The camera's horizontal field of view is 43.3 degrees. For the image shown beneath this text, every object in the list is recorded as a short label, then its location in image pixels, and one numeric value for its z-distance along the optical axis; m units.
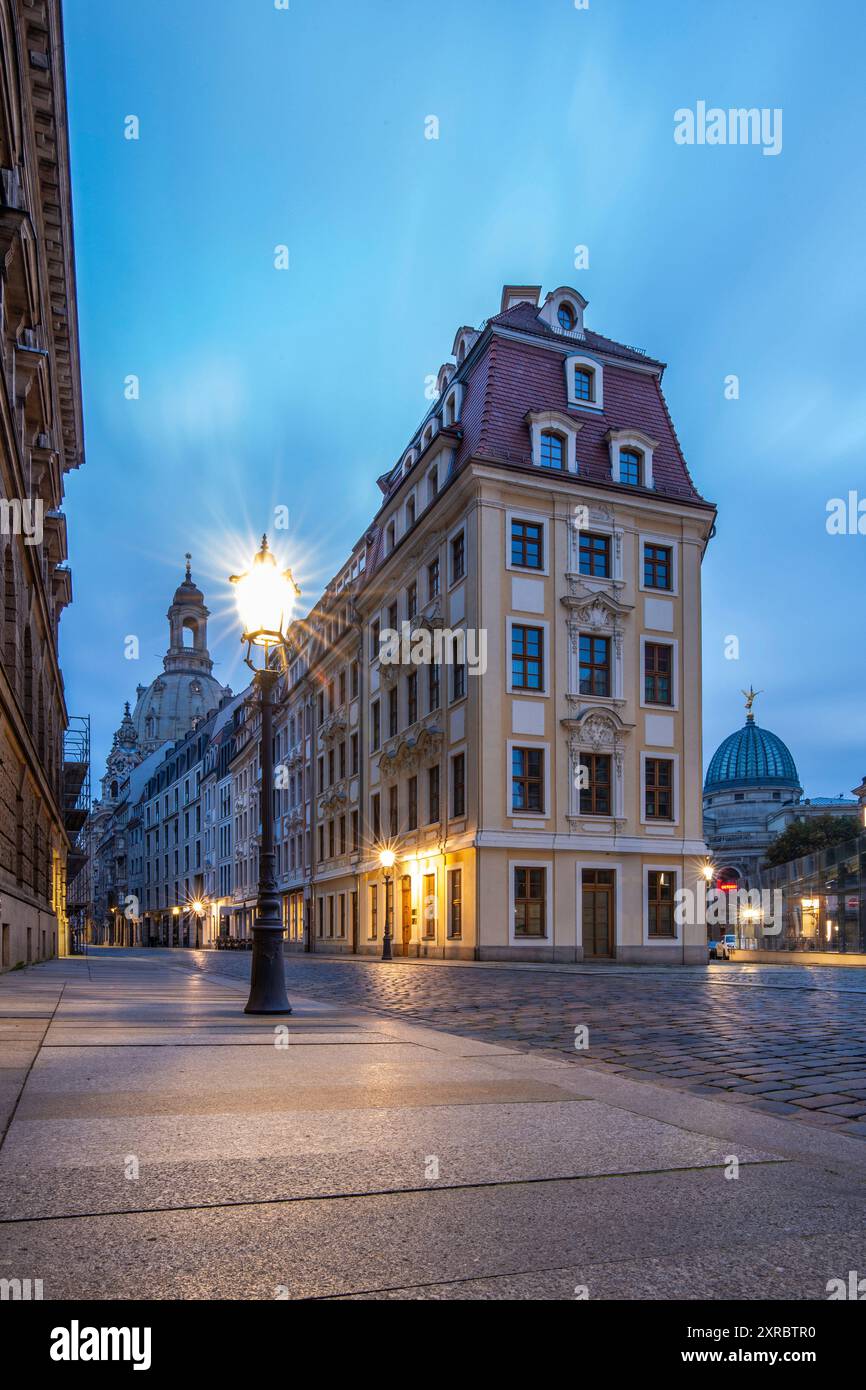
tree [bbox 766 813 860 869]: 84.31
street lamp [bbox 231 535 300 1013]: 10.99
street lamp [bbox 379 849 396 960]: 40.78
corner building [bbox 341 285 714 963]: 33.22
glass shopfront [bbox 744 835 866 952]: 33.44
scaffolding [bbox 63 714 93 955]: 41.09
